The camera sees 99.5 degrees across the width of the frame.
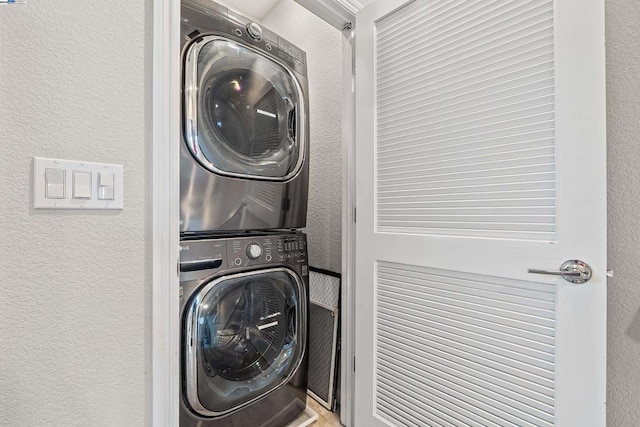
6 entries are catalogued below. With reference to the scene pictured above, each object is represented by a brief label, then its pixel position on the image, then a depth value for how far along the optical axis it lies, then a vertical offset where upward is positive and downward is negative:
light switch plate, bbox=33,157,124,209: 0.63 +0.07
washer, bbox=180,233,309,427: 1.06 -0.53
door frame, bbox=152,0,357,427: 0.79 +0.00
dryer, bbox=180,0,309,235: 1.07 +0.42
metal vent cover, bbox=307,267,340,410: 1.69 -0.81
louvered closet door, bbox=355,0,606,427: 0.83 +0.01
